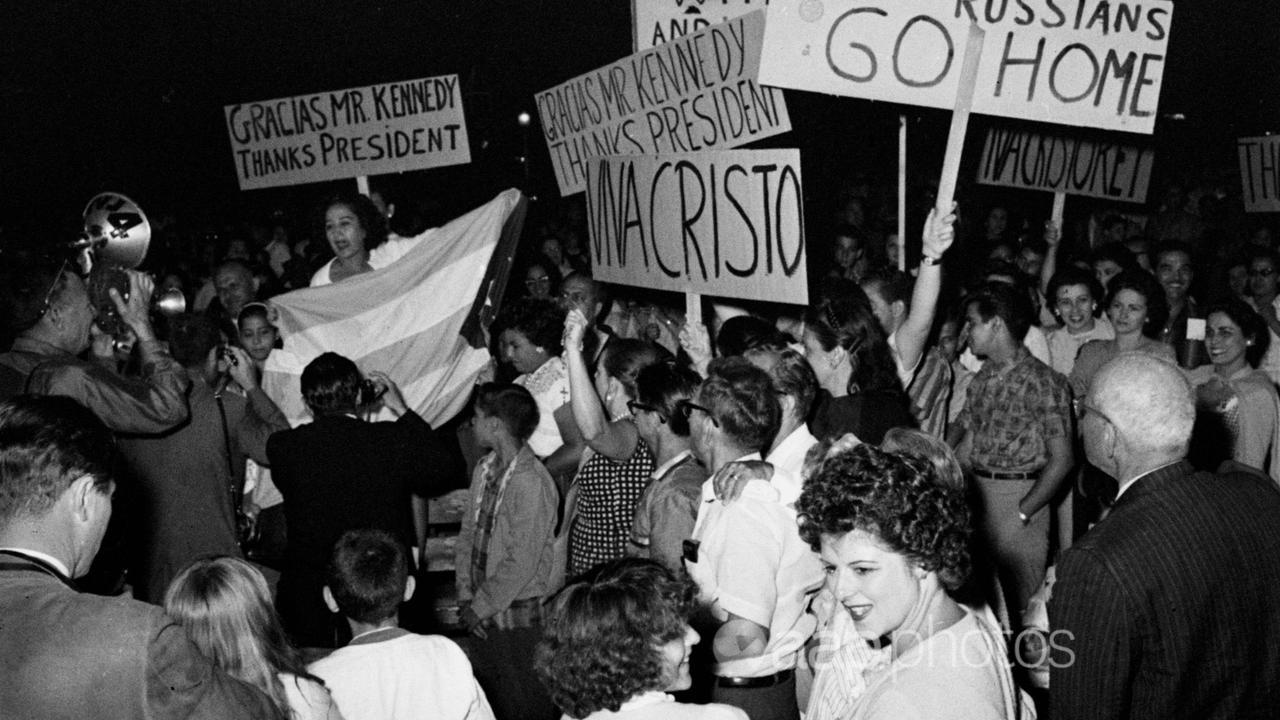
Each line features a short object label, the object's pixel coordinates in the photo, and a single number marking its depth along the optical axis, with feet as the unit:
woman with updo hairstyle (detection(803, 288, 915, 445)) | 17.67
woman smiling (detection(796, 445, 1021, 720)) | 8.57
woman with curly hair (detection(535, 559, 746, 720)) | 9.53
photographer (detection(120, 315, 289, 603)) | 18.60
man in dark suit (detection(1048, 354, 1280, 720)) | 10.13
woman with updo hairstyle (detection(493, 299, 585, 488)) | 21.16
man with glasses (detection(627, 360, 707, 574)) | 14.67
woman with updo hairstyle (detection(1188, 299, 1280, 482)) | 20.16
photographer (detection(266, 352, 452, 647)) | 17.75
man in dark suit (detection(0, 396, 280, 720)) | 7.04
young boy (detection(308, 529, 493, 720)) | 12.00
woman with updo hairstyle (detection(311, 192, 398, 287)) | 26.73
